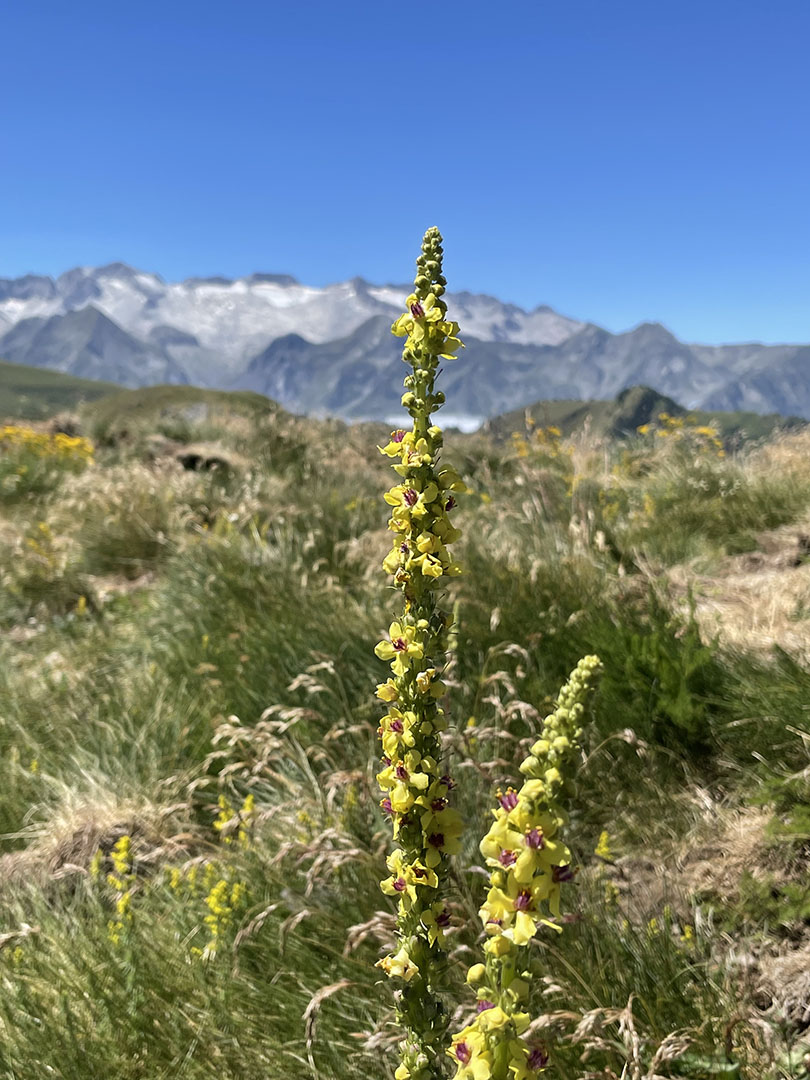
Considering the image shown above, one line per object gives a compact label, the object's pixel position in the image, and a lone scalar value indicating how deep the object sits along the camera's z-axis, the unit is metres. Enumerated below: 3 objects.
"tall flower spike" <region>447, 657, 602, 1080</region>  0.35
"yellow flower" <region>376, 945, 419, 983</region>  0.41
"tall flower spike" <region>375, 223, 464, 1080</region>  0.41
